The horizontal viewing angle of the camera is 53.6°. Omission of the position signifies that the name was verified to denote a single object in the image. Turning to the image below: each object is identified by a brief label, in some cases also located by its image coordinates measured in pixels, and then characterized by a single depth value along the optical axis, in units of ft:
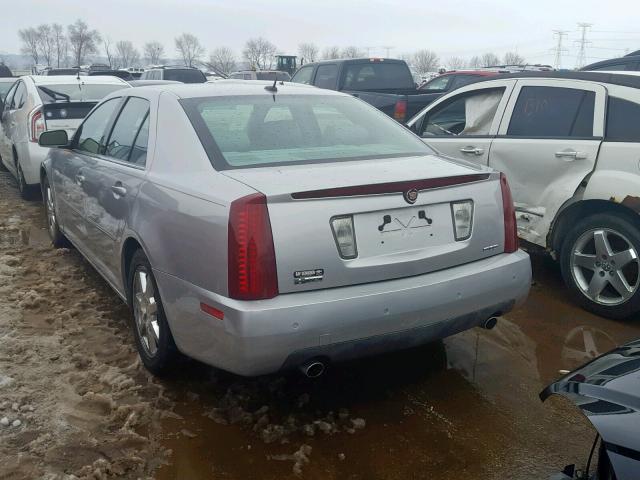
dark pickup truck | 36.04
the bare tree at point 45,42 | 377.87
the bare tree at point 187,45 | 377.13
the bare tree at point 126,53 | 369.30
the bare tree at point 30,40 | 375.86
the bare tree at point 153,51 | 388.96
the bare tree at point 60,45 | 367.66
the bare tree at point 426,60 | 344.49
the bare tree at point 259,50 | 329.60
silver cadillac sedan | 8.97
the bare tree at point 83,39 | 319.00
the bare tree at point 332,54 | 348.77
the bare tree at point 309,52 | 365.20
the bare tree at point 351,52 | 341.00
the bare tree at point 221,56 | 320.39
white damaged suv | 14.47
